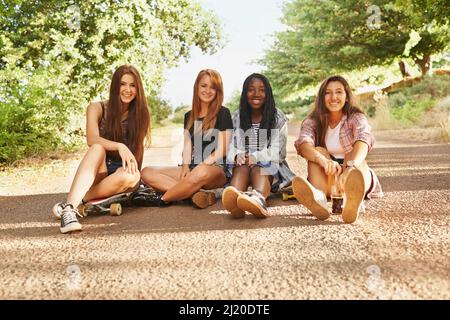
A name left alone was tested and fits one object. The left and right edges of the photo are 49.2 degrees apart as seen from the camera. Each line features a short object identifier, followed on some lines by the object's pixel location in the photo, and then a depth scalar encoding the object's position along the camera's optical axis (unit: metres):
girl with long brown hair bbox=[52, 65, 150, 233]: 4.02
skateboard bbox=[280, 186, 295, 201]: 4.41
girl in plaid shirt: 3.36
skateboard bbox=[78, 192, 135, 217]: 4.05
